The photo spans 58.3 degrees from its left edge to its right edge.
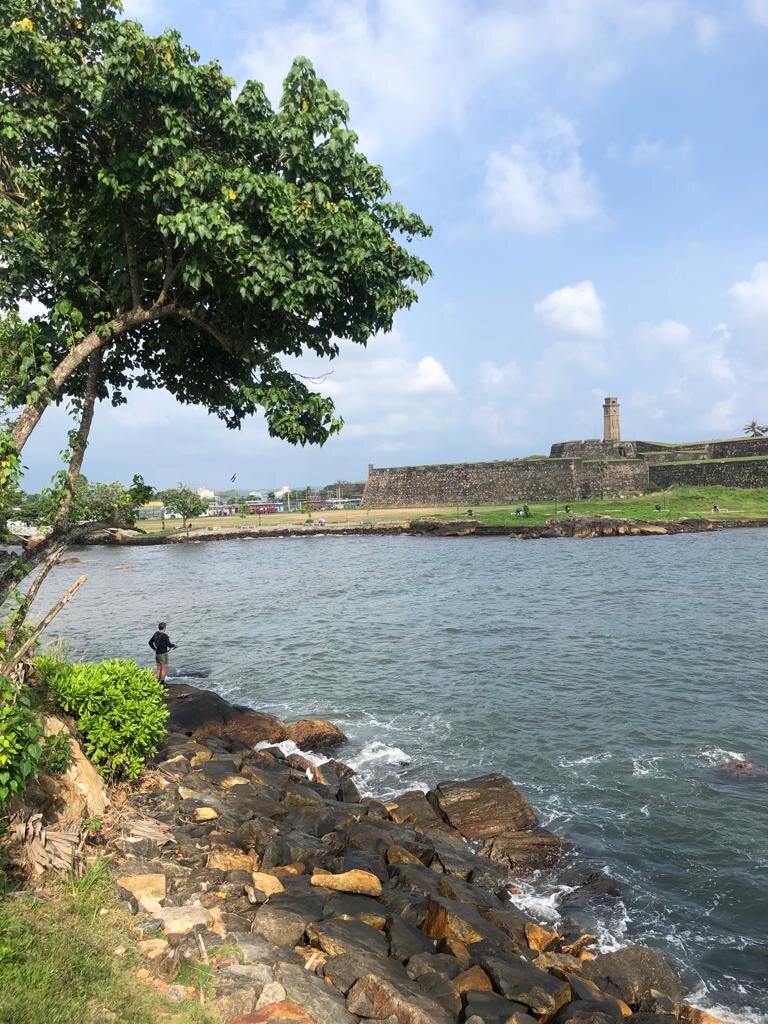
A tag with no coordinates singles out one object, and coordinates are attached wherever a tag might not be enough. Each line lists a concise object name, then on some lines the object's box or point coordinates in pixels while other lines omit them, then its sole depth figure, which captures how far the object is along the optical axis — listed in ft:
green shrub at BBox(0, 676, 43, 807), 16.63
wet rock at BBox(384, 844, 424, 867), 26.24
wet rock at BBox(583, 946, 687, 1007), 21.67
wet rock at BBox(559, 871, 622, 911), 27.53
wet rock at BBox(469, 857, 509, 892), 27.73
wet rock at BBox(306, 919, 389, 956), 18.36
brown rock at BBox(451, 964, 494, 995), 18.71
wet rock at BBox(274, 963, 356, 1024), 15.58
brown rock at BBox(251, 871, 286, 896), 21.36
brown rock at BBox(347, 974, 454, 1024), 16.11
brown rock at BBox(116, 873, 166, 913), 19.17
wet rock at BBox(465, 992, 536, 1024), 17.24
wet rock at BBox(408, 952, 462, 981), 18.89
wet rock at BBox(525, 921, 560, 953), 23.38
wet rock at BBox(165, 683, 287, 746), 43.96
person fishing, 56.13
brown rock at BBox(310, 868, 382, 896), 22.52
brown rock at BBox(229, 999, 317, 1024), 14.83
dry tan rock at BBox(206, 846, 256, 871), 22.45
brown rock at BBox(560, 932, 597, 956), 23.63
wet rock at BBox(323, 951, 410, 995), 17.04
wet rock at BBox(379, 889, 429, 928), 22.09
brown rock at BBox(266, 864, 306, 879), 22.76
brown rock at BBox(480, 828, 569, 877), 30.53
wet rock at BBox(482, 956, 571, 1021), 18.72
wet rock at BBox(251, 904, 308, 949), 18.52
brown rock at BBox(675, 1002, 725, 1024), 20.27
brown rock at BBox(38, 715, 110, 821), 22.24
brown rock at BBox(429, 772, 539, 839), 33.37
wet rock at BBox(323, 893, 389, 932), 20.52
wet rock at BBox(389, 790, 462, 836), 32.99
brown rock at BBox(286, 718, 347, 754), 45.32
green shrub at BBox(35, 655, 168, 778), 26.21
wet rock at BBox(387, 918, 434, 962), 19.67
